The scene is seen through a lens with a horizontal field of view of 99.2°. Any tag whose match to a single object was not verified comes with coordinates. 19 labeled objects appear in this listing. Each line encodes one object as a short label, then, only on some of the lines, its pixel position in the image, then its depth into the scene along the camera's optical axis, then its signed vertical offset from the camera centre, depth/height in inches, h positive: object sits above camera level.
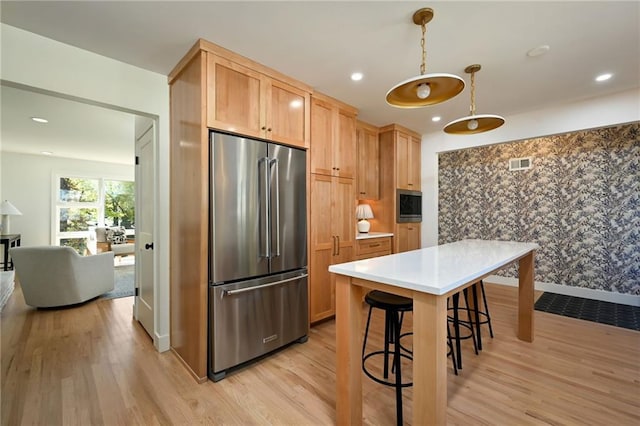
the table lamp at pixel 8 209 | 201.9 +4.7
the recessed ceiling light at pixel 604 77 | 104.6 +53.5
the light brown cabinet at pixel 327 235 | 114.7 -9.3
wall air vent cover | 172.6 +32.6
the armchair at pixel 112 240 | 243.6 -25.1
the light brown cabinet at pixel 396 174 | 166.9 +25.5
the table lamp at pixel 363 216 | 163.0 -1.0
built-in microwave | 168.7 +5.6
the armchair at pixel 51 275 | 134.6 -30.3
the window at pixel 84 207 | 251.9 +8.4
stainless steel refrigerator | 81.8 -12.1
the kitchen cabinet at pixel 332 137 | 117.2 +35.6
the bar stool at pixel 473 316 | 86.5 -36.9
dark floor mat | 121.6 -47.6
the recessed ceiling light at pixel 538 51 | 85.9 +52.7
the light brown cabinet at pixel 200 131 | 80.7 +27.9
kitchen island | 48.3 -17.9
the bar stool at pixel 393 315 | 62.4 -26.7
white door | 108.0 -6.5
